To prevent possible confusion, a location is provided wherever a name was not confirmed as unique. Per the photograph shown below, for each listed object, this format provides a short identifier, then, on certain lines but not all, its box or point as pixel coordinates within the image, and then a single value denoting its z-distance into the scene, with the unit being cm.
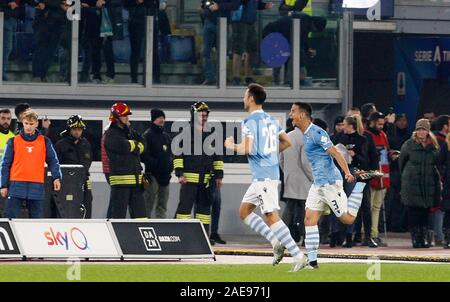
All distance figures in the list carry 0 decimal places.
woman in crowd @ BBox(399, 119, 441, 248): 2497
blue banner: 3188
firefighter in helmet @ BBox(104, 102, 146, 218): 2352
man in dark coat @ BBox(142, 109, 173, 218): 2512
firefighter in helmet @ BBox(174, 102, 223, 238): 2461
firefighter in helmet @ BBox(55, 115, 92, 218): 2420
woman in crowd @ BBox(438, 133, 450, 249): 2497
